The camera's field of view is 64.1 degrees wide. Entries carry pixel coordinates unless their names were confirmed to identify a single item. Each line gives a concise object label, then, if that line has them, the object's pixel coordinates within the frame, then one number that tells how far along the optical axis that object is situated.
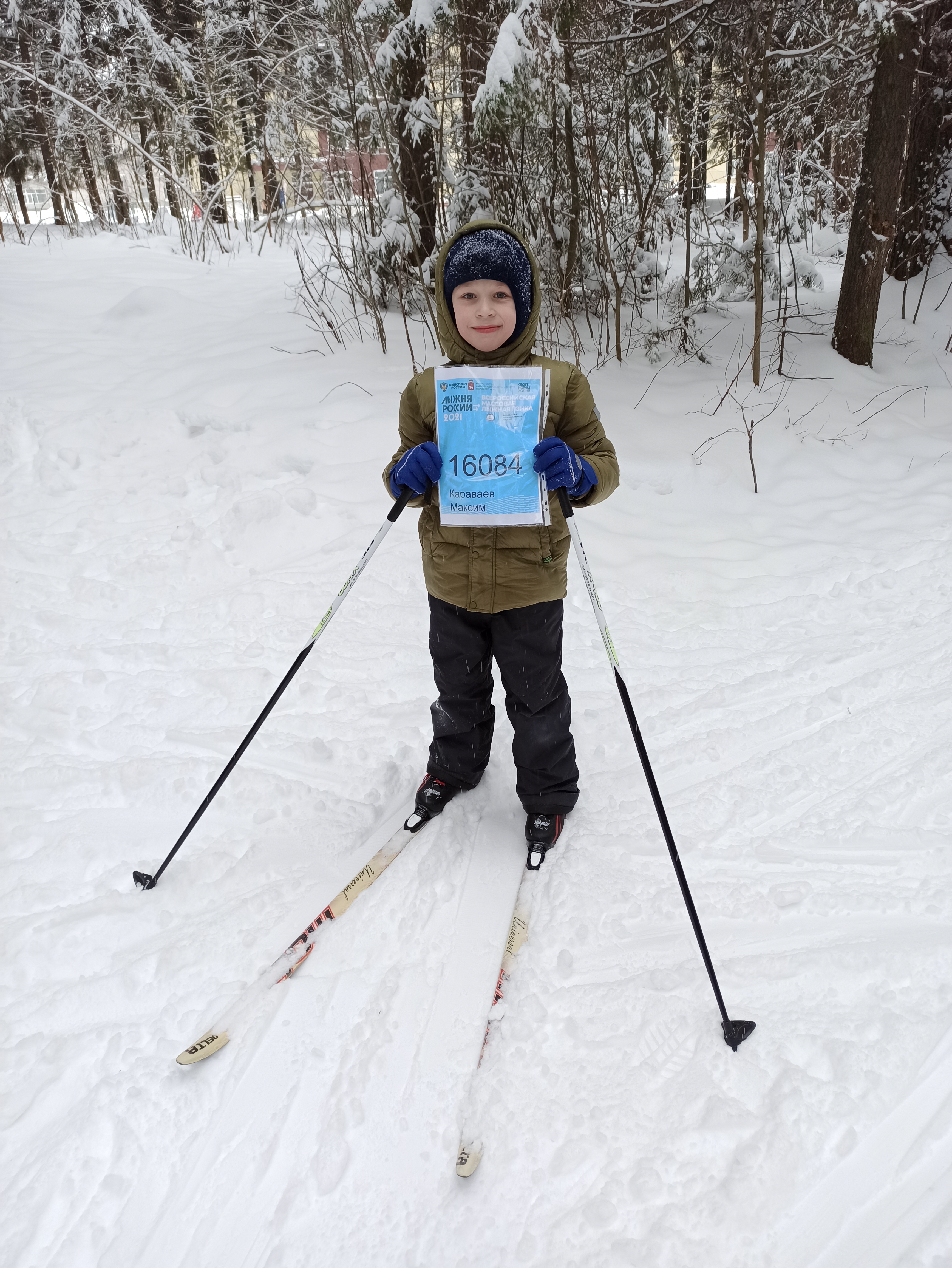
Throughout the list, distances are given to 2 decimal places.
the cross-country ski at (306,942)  1.92
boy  2.04
